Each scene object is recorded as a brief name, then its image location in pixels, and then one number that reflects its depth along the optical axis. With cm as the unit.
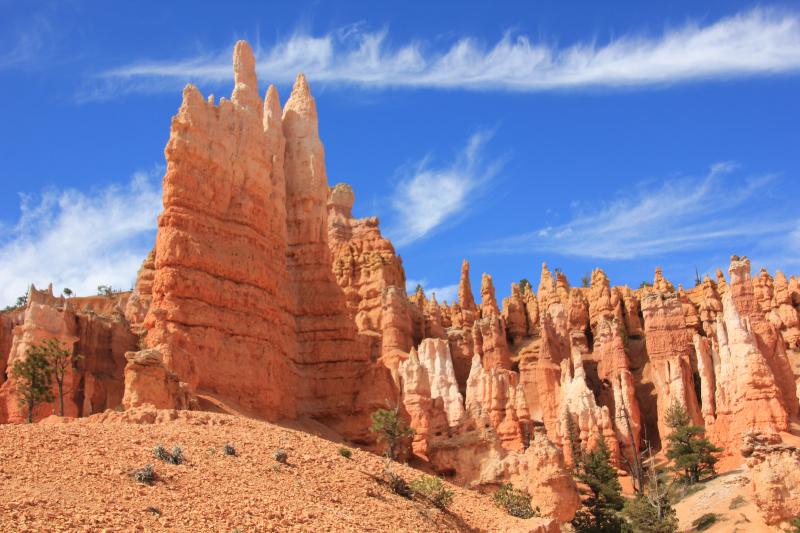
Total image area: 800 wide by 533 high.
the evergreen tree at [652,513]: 3928
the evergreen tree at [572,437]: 6066
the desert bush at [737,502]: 4315
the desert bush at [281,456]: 2784
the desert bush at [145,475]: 2319
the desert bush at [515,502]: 3191
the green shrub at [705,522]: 4269
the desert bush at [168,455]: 2517
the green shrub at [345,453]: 3080
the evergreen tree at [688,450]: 5444
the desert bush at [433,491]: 2955
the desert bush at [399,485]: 2928
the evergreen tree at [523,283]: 12000
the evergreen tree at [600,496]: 4078
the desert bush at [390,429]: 4181
